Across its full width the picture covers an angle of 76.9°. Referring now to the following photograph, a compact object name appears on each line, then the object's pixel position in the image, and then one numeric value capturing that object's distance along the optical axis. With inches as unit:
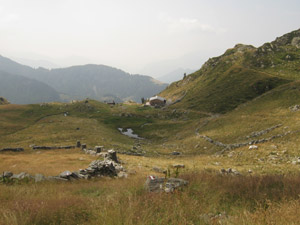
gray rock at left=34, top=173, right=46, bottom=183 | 591.0
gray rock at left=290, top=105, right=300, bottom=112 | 1616.4
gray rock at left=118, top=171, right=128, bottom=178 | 758.1
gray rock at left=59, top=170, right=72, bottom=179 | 640.2
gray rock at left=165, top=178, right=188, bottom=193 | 338.3
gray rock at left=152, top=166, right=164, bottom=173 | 878.8
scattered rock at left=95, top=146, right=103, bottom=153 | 1315.8
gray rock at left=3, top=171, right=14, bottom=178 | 641.7
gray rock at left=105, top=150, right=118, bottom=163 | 1040.0
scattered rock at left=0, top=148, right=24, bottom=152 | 1464.1
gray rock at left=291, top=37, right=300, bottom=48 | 5280.5
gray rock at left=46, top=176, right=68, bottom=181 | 611.5
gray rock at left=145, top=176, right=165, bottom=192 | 354.3
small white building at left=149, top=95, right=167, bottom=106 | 5413.4
